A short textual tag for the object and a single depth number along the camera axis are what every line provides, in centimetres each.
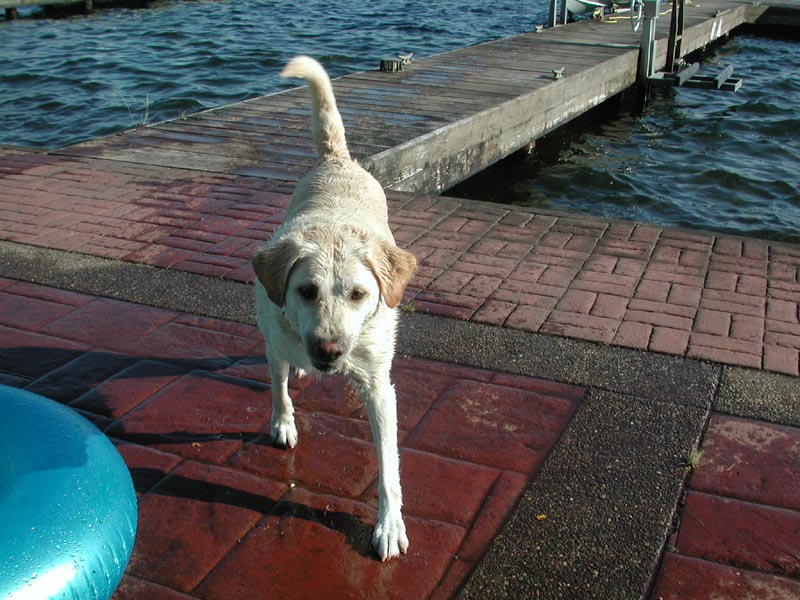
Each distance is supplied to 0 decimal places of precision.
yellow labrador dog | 300
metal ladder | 1288
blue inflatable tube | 240
